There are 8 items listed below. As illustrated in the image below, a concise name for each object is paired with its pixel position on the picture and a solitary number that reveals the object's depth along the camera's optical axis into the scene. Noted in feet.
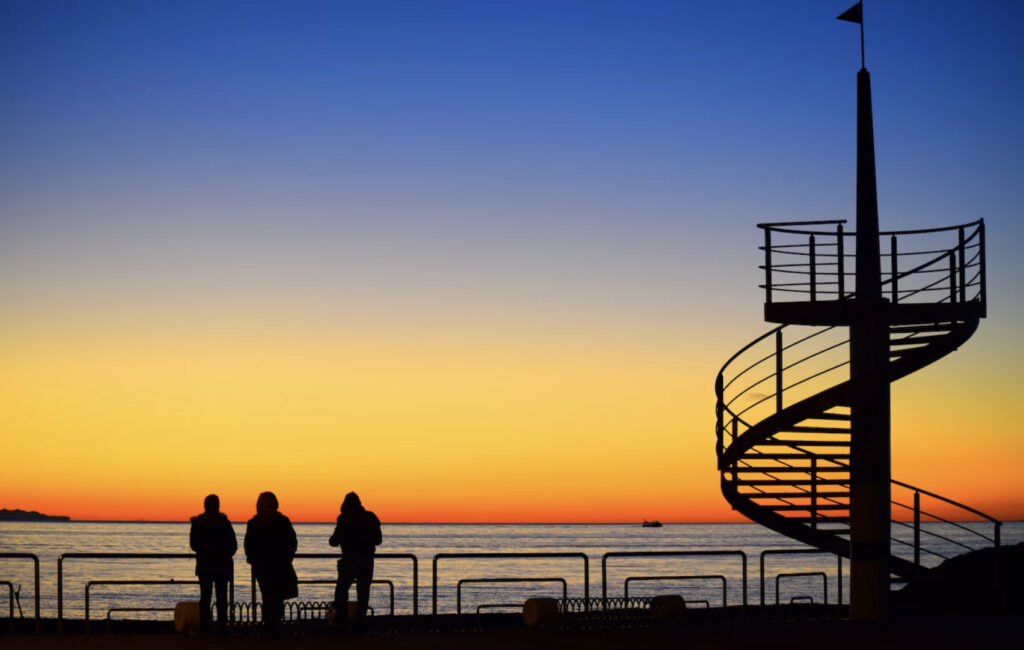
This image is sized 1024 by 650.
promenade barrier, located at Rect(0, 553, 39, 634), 52.39
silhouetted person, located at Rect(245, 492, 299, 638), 45.52
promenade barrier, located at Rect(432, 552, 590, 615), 48.92
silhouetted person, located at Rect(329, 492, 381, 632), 48.70
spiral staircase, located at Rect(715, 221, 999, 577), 57.11
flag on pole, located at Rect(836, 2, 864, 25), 59.93
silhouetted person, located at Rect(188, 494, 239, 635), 46.09
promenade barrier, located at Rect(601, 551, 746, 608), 51.69
